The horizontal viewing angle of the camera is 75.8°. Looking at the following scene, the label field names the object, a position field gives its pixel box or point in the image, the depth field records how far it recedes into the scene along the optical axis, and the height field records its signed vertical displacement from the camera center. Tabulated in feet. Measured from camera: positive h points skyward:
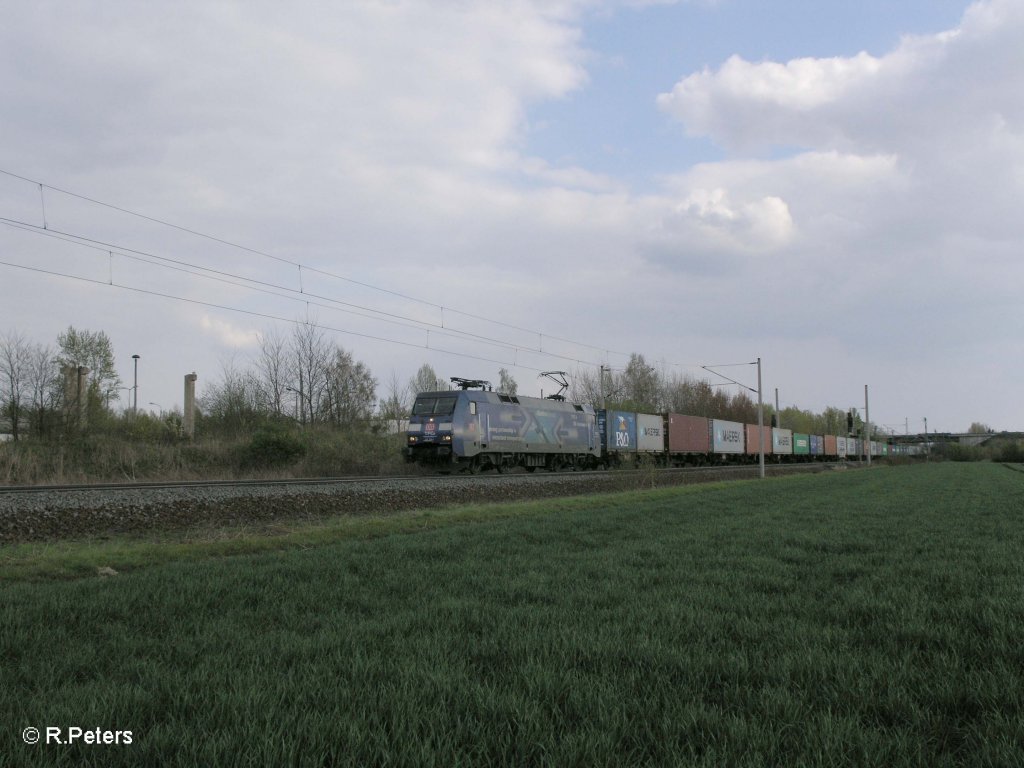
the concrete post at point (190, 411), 106.31 +3.05
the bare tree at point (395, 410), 146.04 +4.85
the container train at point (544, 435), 94.38 -1.59
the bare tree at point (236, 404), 117.46 +4.33
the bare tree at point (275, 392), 131.95 +7.15
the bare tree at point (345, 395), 139.13 +6.91
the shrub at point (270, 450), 94.43 -3.31
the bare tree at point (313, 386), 136.36 +8.58
